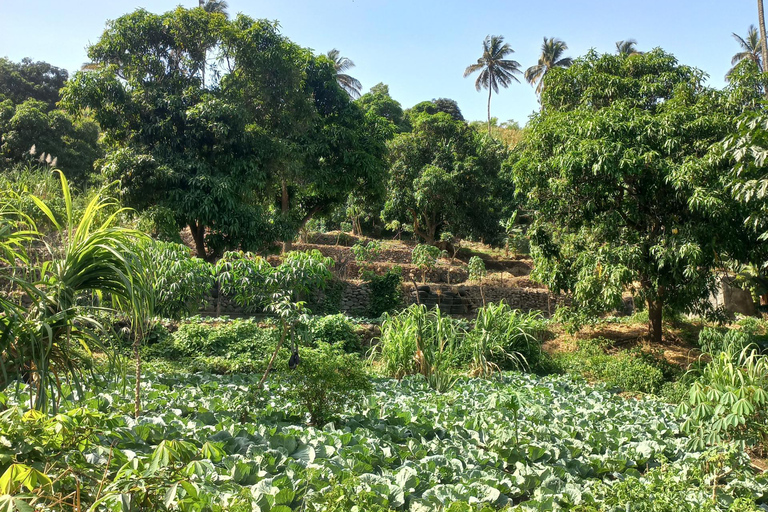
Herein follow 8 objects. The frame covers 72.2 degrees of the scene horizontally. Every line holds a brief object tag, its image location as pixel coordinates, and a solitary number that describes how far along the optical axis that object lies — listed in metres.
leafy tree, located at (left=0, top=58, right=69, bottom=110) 21.31
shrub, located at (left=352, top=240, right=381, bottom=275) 15.37
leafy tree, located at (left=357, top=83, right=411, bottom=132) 28.28
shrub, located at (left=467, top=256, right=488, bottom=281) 14.37
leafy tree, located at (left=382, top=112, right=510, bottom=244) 20.89
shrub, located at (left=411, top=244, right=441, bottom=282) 15.88
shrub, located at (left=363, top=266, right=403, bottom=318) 13.46
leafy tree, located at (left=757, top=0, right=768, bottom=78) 18.96
